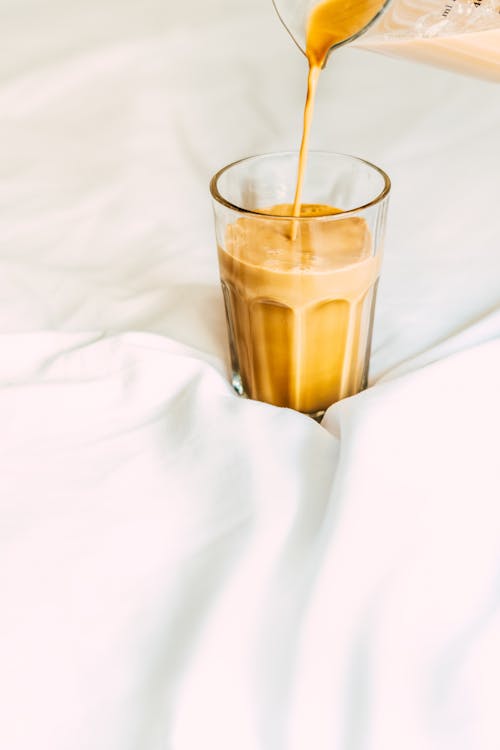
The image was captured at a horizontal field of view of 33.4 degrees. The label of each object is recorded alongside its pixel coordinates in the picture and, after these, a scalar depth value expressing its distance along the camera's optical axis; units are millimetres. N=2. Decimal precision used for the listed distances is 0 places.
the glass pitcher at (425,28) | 603
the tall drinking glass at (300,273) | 664
